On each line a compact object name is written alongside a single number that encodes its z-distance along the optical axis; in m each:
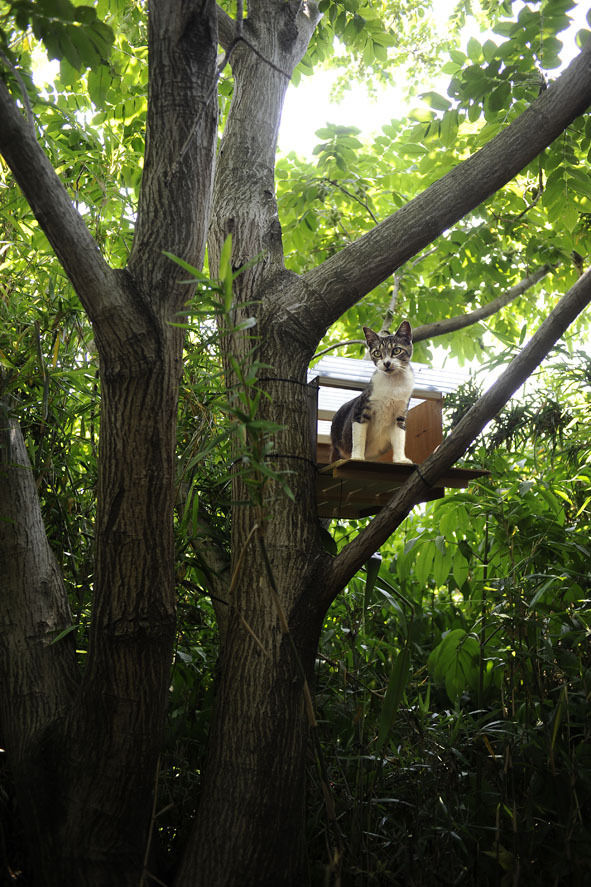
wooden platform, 2.07
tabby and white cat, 2.51
